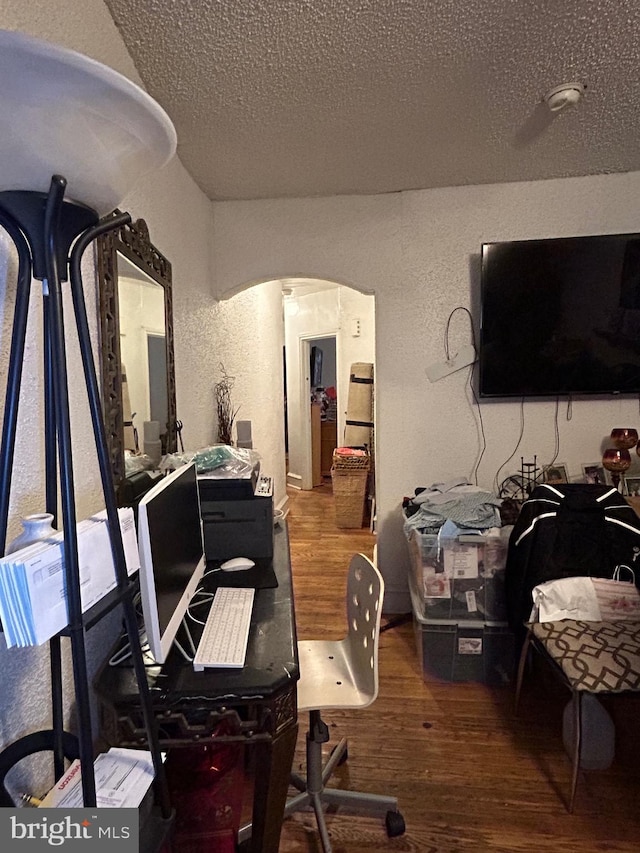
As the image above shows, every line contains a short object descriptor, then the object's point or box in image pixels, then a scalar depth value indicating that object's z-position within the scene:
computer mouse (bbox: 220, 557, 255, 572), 1.58
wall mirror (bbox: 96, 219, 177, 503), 1.34
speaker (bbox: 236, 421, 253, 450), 2.56
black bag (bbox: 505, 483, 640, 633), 1.83
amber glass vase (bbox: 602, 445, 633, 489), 2.21
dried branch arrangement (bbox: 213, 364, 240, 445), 2.63
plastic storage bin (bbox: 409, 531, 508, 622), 2.06
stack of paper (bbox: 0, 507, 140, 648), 0.61
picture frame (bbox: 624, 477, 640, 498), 2.29
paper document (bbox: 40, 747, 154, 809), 0.74
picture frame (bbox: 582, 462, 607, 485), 2.39
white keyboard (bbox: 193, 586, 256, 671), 1.07
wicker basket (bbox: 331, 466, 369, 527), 4.28
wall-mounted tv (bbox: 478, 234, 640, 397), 2.28
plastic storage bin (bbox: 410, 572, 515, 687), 2.09
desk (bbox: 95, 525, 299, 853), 1.00
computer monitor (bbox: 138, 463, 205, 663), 0.93
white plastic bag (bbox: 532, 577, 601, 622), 1.78
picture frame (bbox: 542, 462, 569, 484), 2.47
